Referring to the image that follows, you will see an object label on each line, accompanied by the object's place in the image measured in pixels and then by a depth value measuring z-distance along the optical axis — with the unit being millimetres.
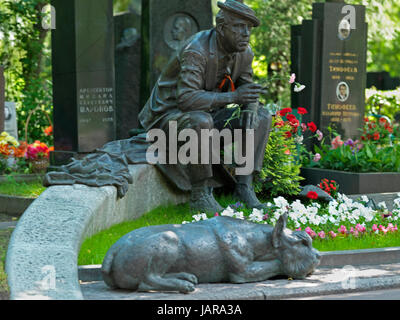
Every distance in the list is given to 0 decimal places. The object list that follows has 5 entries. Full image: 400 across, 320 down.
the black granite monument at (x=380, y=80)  18531
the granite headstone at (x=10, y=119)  11977
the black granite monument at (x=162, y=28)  11156
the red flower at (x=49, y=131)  12750
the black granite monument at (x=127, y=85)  13016
